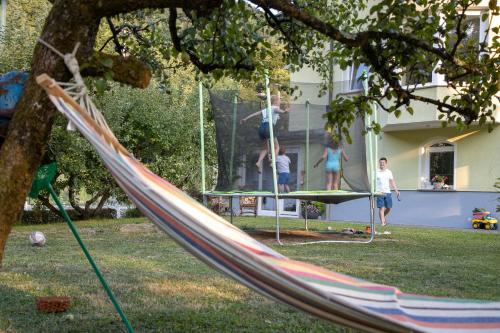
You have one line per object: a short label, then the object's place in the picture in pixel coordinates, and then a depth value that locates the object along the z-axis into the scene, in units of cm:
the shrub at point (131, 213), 1622
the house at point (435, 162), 1388
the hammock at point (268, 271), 184
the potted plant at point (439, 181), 1473
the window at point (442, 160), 1477
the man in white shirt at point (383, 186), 1123
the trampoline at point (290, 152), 886
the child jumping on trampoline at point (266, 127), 879
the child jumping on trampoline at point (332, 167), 897
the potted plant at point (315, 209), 1683
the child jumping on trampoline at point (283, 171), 876
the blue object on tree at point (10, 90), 265
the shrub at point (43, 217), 1411
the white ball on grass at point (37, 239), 780
